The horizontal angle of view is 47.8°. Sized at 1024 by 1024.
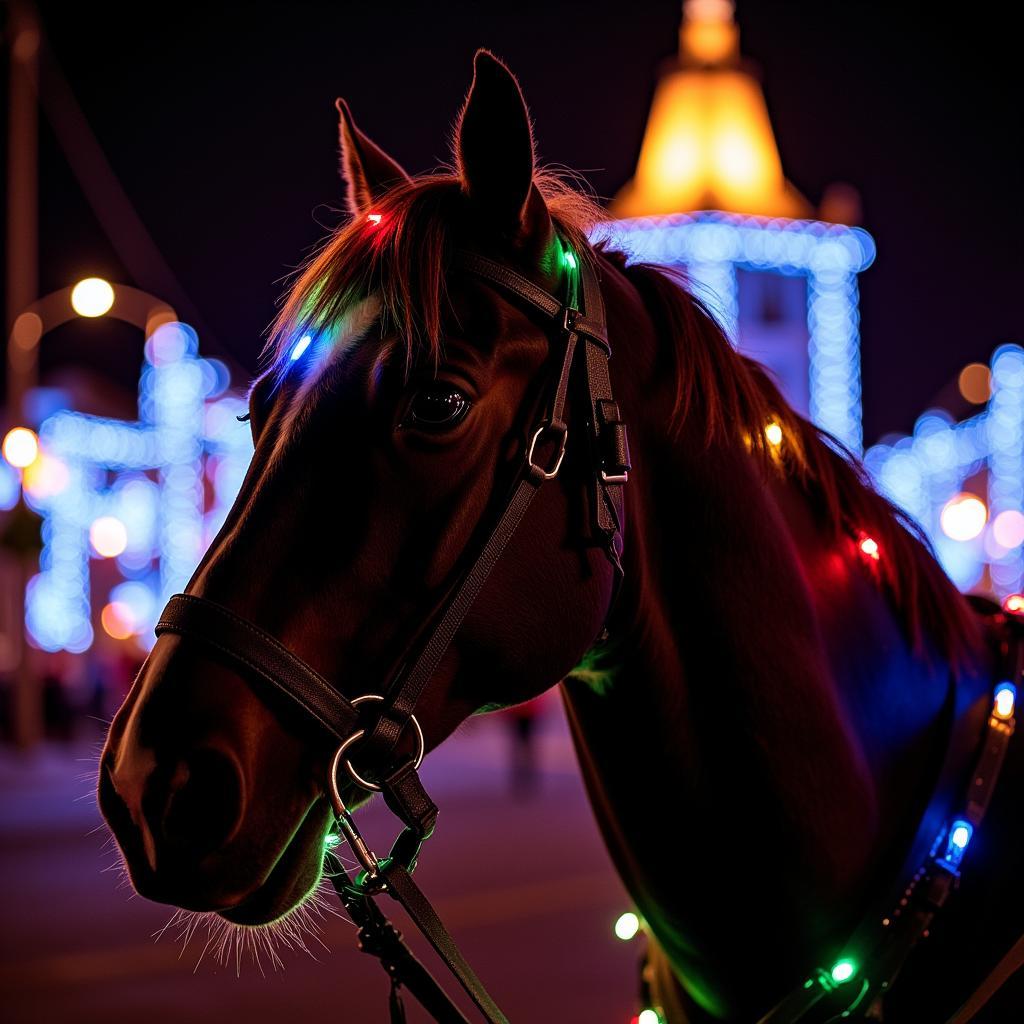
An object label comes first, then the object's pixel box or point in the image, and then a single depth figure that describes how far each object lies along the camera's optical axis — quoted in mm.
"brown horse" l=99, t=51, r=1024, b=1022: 1543
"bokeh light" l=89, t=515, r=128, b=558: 34375
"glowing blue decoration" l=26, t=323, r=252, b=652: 26766
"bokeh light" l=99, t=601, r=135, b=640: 36575
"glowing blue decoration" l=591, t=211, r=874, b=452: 30406
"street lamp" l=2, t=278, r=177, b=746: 17297
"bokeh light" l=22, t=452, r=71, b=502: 27062
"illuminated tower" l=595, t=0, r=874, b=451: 30688
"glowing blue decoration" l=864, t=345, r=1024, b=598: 29562
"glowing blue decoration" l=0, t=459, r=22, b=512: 38000
